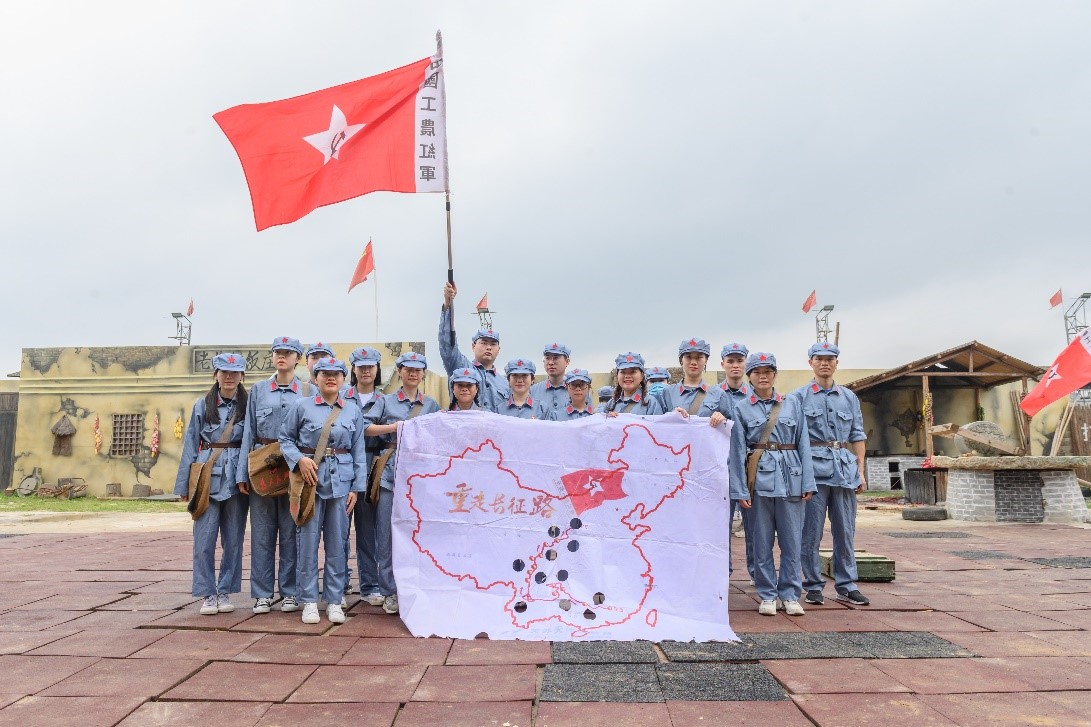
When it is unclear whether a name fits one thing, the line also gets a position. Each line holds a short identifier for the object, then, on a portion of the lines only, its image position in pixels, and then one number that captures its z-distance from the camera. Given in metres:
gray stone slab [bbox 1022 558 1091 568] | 6.36
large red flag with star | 5.06
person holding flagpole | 5.14
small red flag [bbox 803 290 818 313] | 21.73
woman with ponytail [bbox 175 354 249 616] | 4.53
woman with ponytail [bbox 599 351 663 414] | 5.24
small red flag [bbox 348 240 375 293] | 15.95
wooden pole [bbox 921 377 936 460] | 15.14
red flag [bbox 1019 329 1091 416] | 9.41
